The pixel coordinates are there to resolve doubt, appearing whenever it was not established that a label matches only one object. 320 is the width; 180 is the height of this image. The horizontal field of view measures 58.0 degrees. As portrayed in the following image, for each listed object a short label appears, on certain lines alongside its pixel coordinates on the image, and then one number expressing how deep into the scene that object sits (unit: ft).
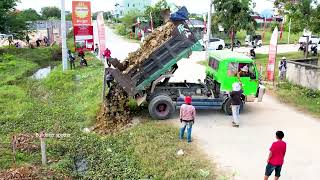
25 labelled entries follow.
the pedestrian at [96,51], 83.42
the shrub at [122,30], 175.36
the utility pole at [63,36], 54.69
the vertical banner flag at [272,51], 46.13
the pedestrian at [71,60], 62.88
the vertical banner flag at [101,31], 63.25
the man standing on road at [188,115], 27.04
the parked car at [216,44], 96.35
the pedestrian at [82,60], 64.72
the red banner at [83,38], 60.88
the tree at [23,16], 90.32
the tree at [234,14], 77.12
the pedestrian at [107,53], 59.94
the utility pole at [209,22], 74.46
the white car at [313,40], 94.49
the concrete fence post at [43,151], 23.43
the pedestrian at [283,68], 49.79
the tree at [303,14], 46.89
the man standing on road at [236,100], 30.90
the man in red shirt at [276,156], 19.84
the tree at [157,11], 135.59
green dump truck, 32.19
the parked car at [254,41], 102.45
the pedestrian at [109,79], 33.99
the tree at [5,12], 80.62
